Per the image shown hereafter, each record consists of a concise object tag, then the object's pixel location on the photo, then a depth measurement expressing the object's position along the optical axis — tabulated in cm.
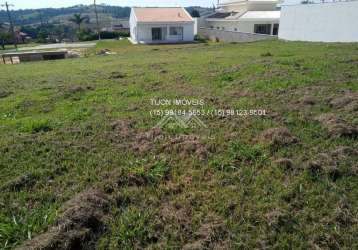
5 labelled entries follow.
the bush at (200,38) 3205
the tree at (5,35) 4433
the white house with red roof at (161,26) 3142
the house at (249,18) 2926
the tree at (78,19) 5594
